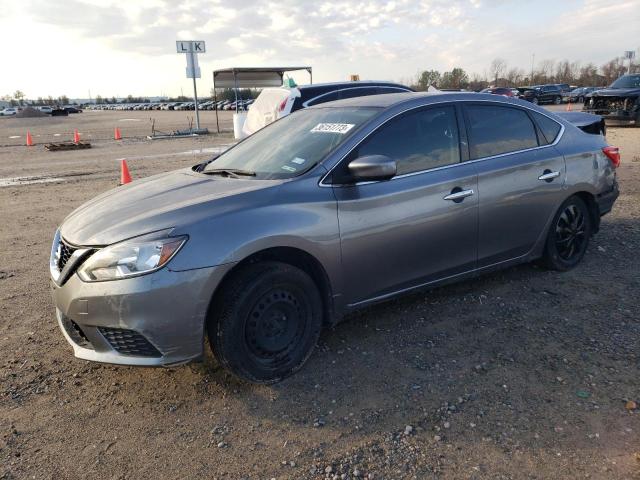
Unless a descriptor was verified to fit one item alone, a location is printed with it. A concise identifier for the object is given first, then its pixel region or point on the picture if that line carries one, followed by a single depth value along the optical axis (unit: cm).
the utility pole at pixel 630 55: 4331
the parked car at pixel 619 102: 1770
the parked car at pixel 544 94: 4228
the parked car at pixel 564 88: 4451
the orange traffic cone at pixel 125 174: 898
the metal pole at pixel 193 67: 2275
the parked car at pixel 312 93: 924
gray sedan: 278
